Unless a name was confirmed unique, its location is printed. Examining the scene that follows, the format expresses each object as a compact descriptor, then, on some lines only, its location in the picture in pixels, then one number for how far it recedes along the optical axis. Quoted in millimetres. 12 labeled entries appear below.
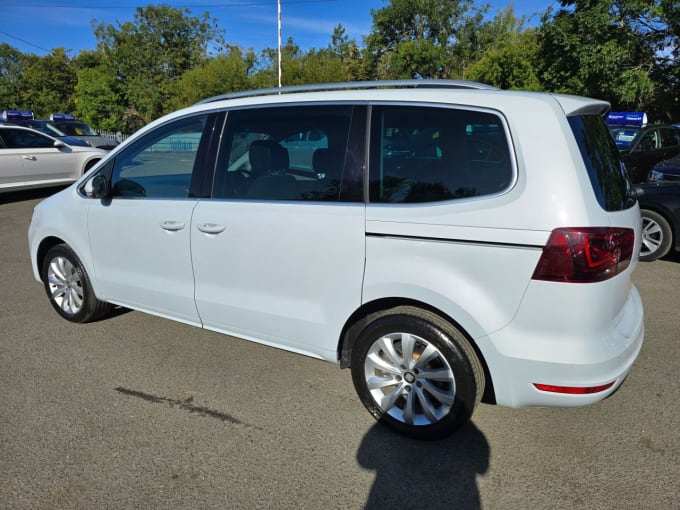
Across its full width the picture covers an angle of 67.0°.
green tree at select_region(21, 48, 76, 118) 61594
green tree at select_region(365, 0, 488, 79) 48344
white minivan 2264
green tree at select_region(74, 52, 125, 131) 41031
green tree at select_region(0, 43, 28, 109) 63531
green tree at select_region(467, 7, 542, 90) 28812
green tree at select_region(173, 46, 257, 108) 38312
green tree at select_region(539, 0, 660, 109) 18297
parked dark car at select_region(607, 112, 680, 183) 9508
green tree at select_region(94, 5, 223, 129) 43500
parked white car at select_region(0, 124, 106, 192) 10445
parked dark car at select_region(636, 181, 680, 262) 6047
